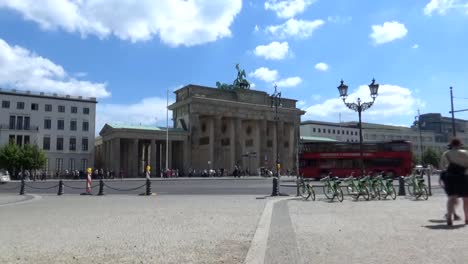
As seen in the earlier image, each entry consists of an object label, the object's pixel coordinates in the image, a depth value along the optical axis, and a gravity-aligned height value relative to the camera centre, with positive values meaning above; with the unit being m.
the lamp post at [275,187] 26.19 -0.71
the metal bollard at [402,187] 23.95 -0.72
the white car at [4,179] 55.98 -0.15
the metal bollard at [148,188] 29.29 -0.76
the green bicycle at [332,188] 21.19 -0.67
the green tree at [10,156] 73.94 +3.46
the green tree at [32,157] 74.94 +3.31
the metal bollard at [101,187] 30.20 -0.72
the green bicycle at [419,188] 21.06 -0.69
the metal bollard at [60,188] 30.69 -0.73
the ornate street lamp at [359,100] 27.14 +4.62
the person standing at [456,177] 10.53 -0.11
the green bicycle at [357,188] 21.58 -0.69
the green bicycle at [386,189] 21.93 -0.74
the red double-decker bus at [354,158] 50.38 +1.71
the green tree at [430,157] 120.56 +4.15
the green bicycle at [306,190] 22.70 -0.78
